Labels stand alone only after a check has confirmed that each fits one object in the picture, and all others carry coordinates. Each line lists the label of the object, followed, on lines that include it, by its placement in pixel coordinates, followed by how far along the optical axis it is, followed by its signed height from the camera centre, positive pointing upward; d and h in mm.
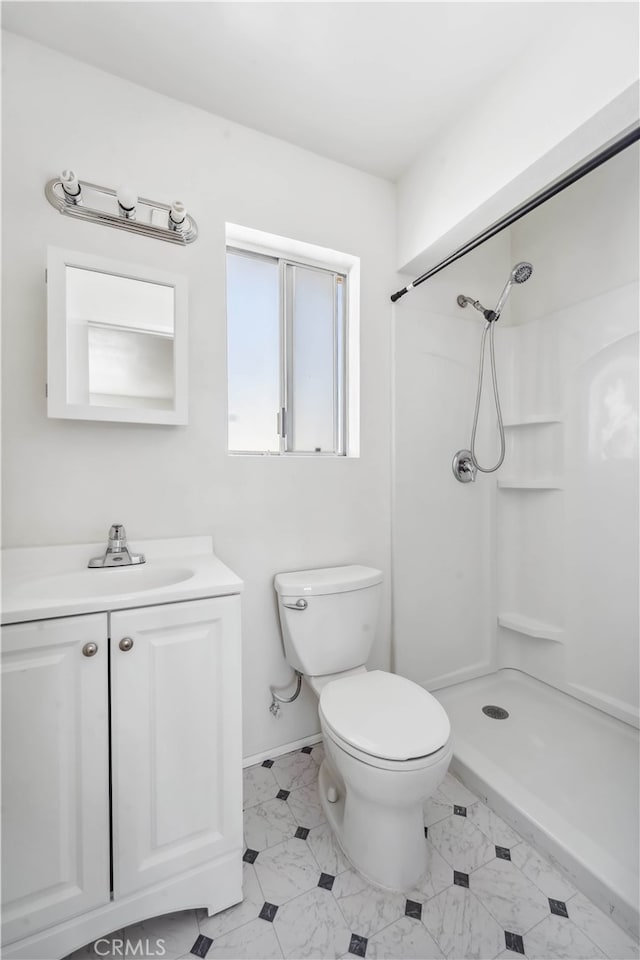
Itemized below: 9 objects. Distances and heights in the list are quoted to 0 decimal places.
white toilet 1075 -700
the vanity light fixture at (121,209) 1274 +867
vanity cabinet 881 -676
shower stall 1713 -139
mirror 1239 +439
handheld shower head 1581 +788
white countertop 967 -280
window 1740 +541
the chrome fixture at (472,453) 1957 +120
